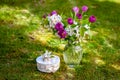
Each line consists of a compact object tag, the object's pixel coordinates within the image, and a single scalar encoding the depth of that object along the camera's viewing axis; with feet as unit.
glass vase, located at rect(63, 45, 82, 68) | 9.54
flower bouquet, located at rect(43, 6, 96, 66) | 9.03
